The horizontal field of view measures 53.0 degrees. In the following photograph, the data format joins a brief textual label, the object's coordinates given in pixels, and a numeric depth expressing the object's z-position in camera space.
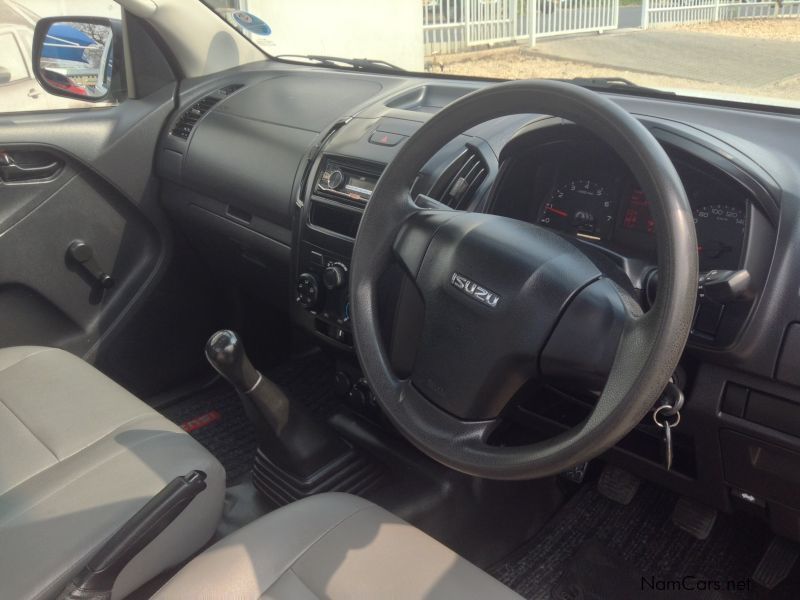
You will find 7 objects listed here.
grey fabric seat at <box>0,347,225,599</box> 1.32
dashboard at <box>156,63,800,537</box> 1.29
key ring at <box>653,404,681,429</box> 1.10
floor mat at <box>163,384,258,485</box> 2.52
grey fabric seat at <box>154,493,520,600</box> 1.21
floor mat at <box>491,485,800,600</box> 2.02
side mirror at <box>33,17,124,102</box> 2.54
